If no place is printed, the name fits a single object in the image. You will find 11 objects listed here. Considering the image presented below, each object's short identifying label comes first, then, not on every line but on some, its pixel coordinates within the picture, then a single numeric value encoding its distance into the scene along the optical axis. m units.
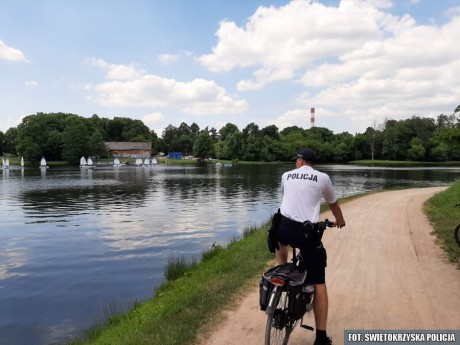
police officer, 5.37
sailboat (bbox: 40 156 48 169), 104.78
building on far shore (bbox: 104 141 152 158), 167.62
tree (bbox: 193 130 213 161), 158.12
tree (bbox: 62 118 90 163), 129.12
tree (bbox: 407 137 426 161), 144.25
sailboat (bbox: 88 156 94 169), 110.95
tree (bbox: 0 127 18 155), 154.50
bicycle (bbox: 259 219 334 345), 5.05
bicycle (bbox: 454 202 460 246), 11.66
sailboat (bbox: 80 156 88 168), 110.77
